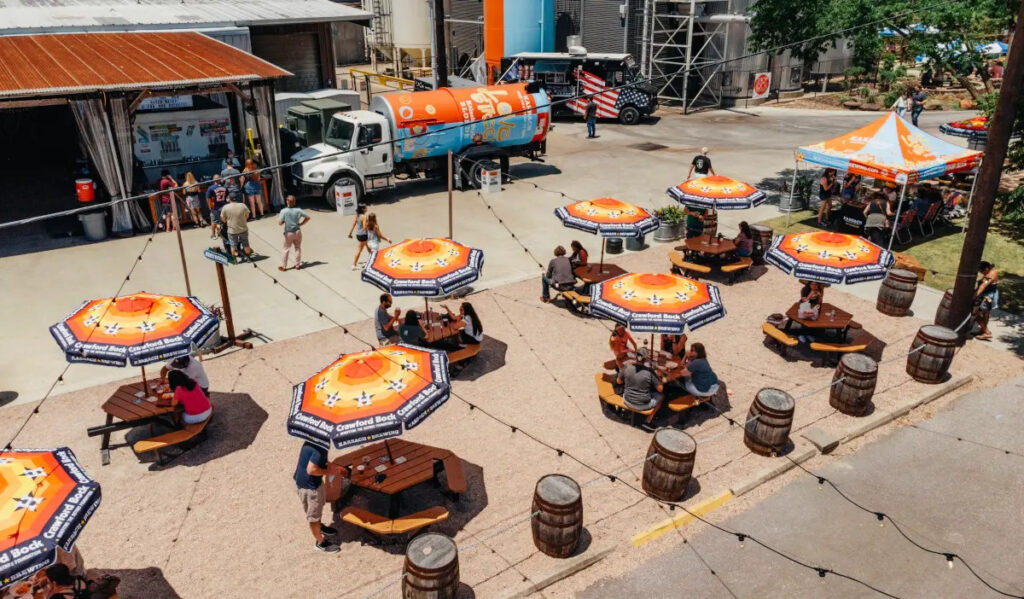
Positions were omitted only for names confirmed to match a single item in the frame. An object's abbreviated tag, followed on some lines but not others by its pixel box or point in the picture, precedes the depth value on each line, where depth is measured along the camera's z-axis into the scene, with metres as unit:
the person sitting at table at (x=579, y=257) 15.61
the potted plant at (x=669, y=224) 19.28
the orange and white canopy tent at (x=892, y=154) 17.52
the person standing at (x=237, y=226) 16.69
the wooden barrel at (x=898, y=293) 14.80
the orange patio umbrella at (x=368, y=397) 8.09
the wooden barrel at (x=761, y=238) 17.61
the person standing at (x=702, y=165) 20.87
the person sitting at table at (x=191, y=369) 10.77
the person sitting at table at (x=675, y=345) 12.02
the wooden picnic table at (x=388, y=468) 9.08
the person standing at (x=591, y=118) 31.11
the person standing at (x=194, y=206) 20.28
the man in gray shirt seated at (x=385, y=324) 12.97
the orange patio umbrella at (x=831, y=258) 12.13
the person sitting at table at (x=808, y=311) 13.16
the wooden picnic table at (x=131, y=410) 10.37
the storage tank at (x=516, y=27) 36.78
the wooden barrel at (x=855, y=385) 11.27
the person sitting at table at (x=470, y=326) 12.78
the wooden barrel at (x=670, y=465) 9.30
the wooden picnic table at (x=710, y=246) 16.56
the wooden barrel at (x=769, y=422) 10.30
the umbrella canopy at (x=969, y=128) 24.23
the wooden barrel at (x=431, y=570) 7.44
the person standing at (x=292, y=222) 16.62
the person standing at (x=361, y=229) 17.20
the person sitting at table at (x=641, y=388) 10.86
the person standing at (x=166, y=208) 19.91
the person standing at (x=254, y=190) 20.59
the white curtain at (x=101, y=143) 18.75
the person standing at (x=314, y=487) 8.36
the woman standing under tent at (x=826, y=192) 20.23
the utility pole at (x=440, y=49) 27.61
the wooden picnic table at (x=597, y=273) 15.44
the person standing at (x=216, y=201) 19.34
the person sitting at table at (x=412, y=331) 12.63
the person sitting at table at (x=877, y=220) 18.34
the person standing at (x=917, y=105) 29.91
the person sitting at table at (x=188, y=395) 10.38
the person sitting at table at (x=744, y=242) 16.84
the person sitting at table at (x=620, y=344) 11.70
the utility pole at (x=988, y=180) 12.00
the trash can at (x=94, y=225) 19.17
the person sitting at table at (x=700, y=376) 11.16
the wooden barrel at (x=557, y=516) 8.32
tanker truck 21.73
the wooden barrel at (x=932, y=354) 12.29
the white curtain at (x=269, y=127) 21.06
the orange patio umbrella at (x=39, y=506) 6.26
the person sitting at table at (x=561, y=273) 15.02
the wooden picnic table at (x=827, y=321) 13.08
